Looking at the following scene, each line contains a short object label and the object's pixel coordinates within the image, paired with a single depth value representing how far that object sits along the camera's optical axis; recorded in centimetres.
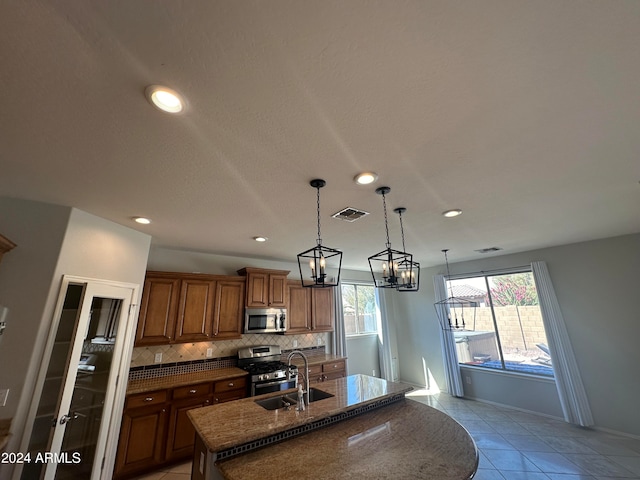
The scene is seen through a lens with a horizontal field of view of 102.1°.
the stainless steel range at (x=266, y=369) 362
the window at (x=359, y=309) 595
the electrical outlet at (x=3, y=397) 200
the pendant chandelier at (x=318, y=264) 186
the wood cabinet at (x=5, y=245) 201
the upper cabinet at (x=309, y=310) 464
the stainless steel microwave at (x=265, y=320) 405
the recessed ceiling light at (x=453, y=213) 269
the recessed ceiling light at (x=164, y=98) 117
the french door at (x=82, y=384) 217
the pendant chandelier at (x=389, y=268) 206
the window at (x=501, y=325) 455
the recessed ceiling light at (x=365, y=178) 192
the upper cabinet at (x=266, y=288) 416
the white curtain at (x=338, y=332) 518
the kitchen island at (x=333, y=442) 146
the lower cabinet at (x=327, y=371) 436
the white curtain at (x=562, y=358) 386
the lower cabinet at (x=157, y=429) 282
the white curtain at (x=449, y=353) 523
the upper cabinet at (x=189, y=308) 336
